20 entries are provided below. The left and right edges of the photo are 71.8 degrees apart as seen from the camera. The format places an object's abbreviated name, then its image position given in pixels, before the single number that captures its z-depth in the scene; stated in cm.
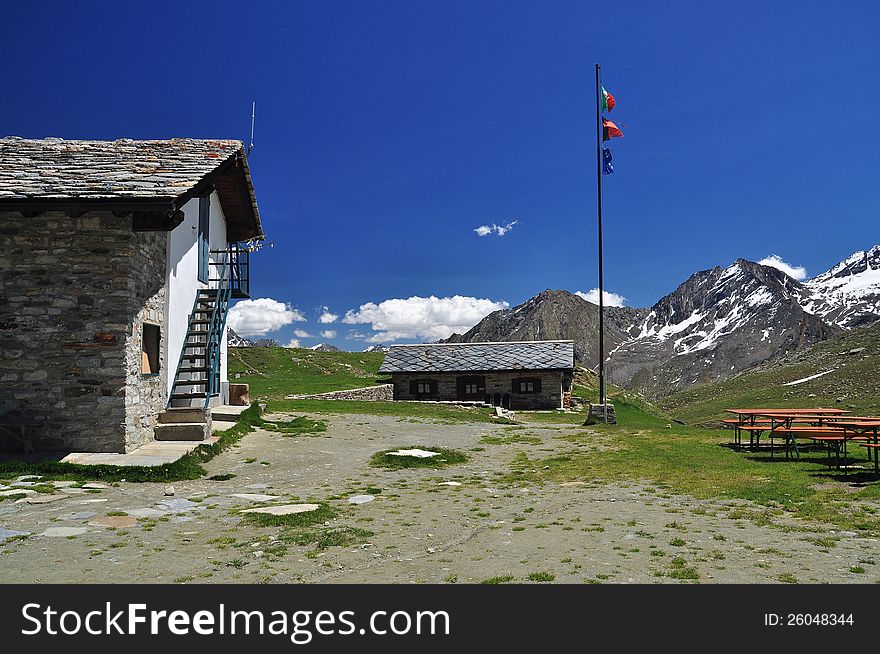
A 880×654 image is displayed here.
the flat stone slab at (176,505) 910
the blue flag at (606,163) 2756
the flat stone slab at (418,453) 1474
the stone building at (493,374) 3888
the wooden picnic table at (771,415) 1578
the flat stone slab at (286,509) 871
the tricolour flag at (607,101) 2827
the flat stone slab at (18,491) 948
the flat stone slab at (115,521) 792
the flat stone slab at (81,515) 830
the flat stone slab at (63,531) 733
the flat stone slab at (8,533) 716
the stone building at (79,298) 1249
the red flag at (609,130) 2792
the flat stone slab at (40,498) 918
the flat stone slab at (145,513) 855
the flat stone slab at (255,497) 982
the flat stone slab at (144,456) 1173
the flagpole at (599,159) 2726
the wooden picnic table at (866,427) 1149
